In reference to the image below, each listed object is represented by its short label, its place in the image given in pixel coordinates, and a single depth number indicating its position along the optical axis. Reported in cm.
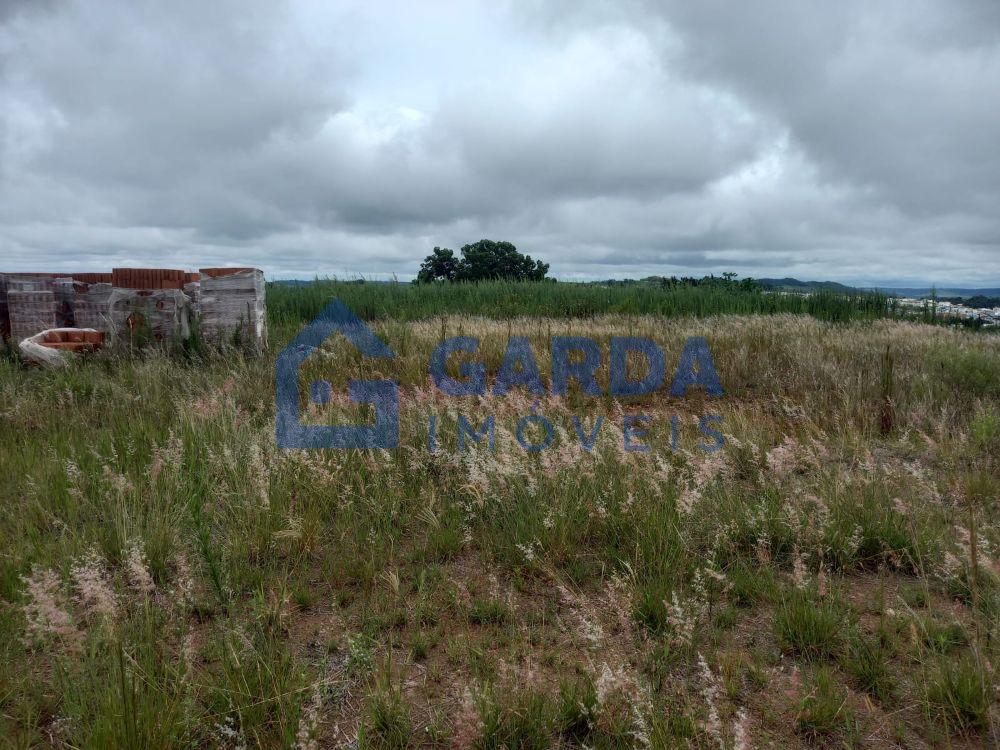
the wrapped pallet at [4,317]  792
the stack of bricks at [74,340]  738
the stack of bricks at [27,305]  783
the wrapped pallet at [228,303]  799
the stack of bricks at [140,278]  804
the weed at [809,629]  225
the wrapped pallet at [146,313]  790
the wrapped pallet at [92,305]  805
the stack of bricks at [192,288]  834
